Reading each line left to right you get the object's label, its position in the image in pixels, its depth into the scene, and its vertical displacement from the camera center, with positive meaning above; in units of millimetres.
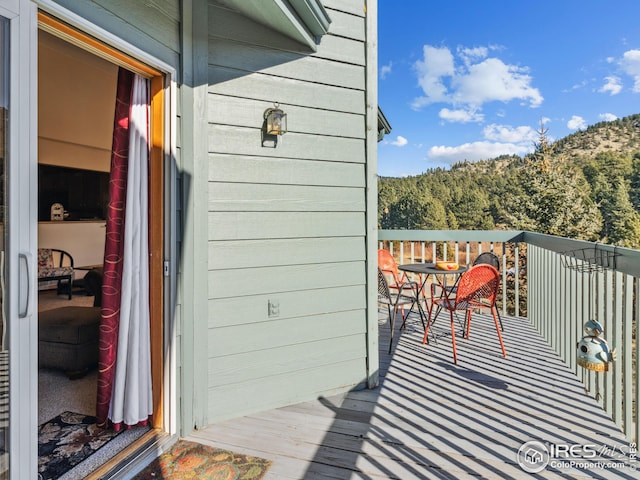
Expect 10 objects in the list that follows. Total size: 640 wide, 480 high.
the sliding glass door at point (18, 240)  1206 +7
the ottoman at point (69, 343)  2746 -741
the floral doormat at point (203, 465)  1750 -1074
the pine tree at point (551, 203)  14188 +1555
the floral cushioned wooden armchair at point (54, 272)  4775 -377
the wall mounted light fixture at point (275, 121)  2334 +752
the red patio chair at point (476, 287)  3203 -377
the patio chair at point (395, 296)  3433 -527
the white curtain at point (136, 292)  1995 -263
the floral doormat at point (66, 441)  1762 -1028
